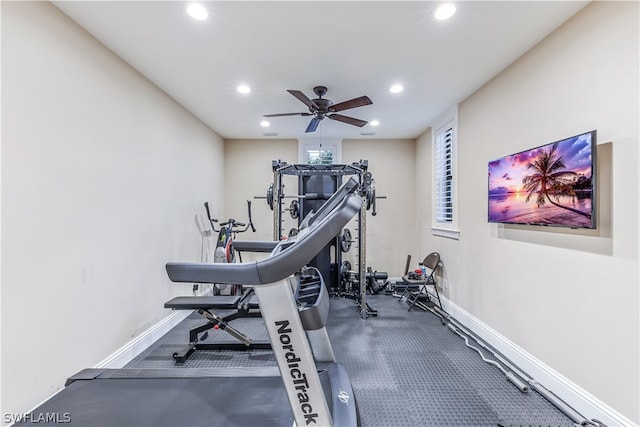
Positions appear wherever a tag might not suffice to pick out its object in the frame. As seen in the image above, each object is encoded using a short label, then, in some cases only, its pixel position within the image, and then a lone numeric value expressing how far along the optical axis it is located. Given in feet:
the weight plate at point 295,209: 13.23
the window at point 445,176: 11.06
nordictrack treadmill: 3.53
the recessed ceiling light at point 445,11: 5.37
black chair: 11.75
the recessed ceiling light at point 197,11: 5.38
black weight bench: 7.74
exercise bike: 11.12
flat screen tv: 5.28
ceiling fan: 8.11
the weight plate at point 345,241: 12.57
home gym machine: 11.55
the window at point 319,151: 15.70
